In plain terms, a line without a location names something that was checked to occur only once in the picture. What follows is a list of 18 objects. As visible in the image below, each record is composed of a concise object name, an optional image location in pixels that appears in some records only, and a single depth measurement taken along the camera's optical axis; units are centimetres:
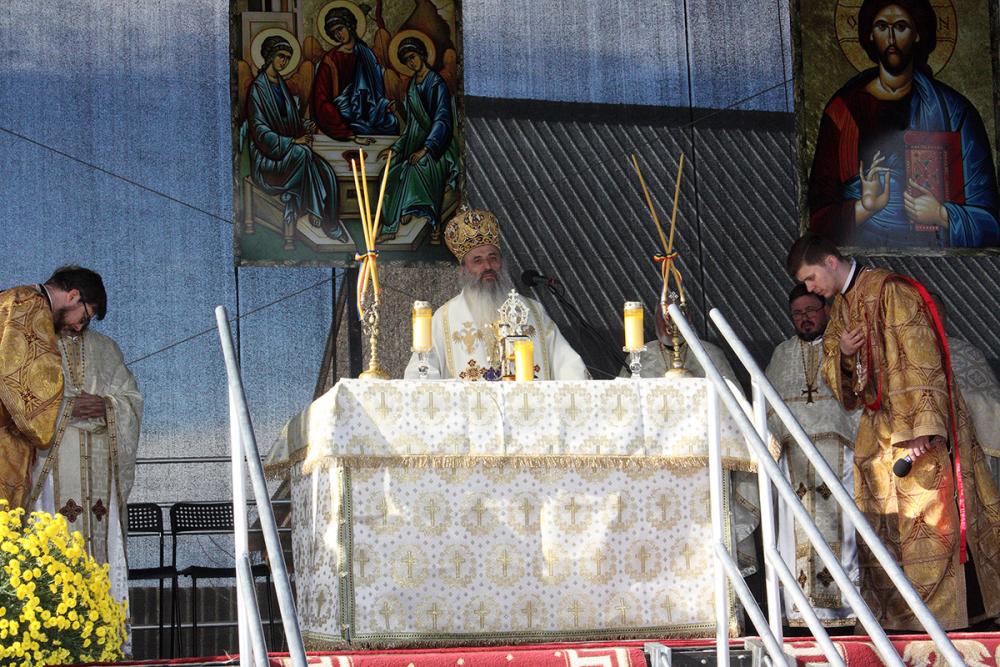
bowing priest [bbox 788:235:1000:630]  1255
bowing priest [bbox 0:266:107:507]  1296
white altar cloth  1015
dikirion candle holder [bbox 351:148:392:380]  1120
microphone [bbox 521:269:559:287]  1282
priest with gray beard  1355
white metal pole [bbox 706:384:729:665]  935
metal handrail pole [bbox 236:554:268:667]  686
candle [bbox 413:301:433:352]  1152
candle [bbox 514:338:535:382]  1130
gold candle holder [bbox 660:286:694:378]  1163
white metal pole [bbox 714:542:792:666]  832
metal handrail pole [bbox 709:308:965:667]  755
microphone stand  1606
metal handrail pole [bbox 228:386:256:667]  756
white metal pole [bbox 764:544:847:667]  805
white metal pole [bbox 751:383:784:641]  931
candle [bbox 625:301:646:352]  1146
